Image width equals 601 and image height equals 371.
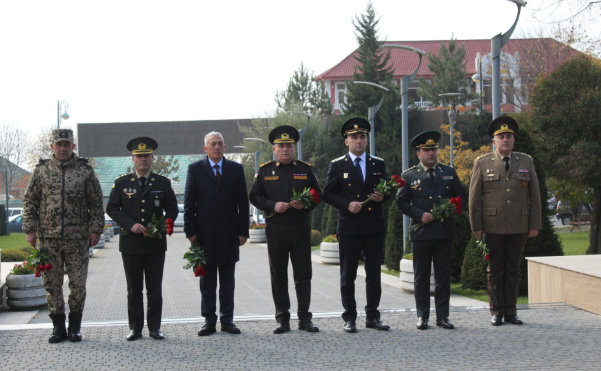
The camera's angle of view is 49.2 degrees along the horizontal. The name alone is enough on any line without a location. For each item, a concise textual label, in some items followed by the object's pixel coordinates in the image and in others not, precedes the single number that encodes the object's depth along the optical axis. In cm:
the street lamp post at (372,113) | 2267
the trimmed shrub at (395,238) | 1728
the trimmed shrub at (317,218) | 3797
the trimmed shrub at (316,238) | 2961
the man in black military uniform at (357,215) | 718
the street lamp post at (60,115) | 3111
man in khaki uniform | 734
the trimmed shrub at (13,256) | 1522
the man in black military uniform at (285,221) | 716
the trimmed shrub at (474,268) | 1166
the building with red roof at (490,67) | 4384
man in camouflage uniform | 684
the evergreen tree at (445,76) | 5716
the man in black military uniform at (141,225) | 691
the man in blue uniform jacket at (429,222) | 722
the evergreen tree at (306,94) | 6819
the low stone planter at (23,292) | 1047
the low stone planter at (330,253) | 1966
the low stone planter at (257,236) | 3405
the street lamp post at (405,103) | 1842
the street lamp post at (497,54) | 1089
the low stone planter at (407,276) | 1234
